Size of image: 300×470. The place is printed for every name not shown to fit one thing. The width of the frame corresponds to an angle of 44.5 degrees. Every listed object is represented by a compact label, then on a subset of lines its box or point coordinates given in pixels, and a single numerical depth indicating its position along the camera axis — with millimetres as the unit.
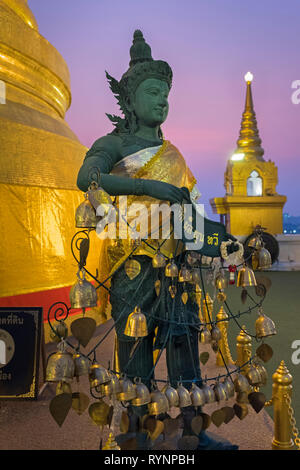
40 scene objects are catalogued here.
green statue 1718
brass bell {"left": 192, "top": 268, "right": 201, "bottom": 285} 1836
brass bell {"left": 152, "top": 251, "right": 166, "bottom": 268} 1575
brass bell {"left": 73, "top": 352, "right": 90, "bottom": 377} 1402
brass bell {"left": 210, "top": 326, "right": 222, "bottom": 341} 1838
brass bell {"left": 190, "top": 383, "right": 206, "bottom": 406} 1487
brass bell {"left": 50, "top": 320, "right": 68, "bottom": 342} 1369
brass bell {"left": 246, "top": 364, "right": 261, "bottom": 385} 1629
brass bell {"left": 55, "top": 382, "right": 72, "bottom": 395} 1369
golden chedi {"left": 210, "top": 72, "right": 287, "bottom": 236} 13289
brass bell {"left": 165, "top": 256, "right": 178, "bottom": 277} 1619
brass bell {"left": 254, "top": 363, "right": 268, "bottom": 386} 1651
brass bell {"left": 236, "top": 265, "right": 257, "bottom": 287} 1592
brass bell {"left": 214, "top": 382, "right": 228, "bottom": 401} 1536
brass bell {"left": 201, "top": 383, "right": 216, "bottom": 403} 1515
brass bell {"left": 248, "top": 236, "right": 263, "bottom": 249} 1621
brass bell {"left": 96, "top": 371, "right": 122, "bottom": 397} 1442
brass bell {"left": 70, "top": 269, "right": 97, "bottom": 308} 1359
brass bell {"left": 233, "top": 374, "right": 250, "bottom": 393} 1588
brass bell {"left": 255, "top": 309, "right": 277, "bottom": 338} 1569
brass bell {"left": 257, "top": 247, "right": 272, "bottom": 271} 1611
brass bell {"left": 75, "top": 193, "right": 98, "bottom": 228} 1343
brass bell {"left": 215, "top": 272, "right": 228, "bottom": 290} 1833
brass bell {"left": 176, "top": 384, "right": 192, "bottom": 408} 1469
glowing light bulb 14672
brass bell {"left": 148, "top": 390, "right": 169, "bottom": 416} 1423
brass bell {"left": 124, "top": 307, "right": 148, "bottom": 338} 1446
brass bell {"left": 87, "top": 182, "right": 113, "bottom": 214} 1335
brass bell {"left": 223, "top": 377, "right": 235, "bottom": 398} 1562
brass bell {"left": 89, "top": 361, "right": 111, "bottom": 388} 1391
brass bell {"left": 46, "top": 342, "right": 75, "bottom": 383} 1314
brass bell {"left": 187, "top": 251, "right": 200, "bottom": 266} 1890
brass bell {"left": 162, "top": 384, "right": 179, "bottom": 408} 1455
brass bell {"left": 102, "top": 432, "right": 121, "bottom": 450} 1812
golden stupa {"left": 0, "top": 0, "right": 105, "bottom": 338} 3467
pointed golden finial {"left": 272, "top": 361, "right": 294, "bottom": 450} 1925
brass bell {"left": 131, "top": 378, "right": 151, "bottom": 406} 1436
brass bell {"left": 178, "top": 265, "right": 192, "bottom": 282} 1703
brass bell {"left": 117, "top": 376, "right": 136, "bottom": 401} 1431
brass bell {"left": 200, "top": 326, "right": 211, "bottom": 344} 1820
